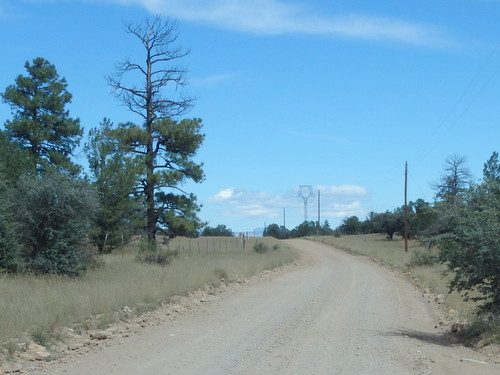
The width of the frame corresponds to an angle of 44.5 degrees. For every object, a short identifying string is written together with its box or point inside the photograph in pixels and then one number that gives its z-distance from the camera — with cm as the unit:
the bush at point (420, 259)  3673
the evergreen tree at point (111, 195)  3141
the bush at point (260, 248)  4970
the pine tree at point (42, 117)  3994
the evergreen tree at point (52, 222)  2225
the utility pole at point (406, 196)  5741
